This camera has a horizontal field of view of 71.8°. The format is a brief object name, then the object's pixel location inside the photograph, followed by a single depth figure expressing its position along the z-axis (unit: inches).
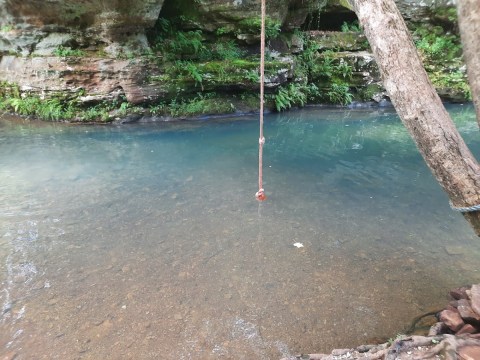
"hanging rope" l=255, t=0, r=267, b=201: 155.5
